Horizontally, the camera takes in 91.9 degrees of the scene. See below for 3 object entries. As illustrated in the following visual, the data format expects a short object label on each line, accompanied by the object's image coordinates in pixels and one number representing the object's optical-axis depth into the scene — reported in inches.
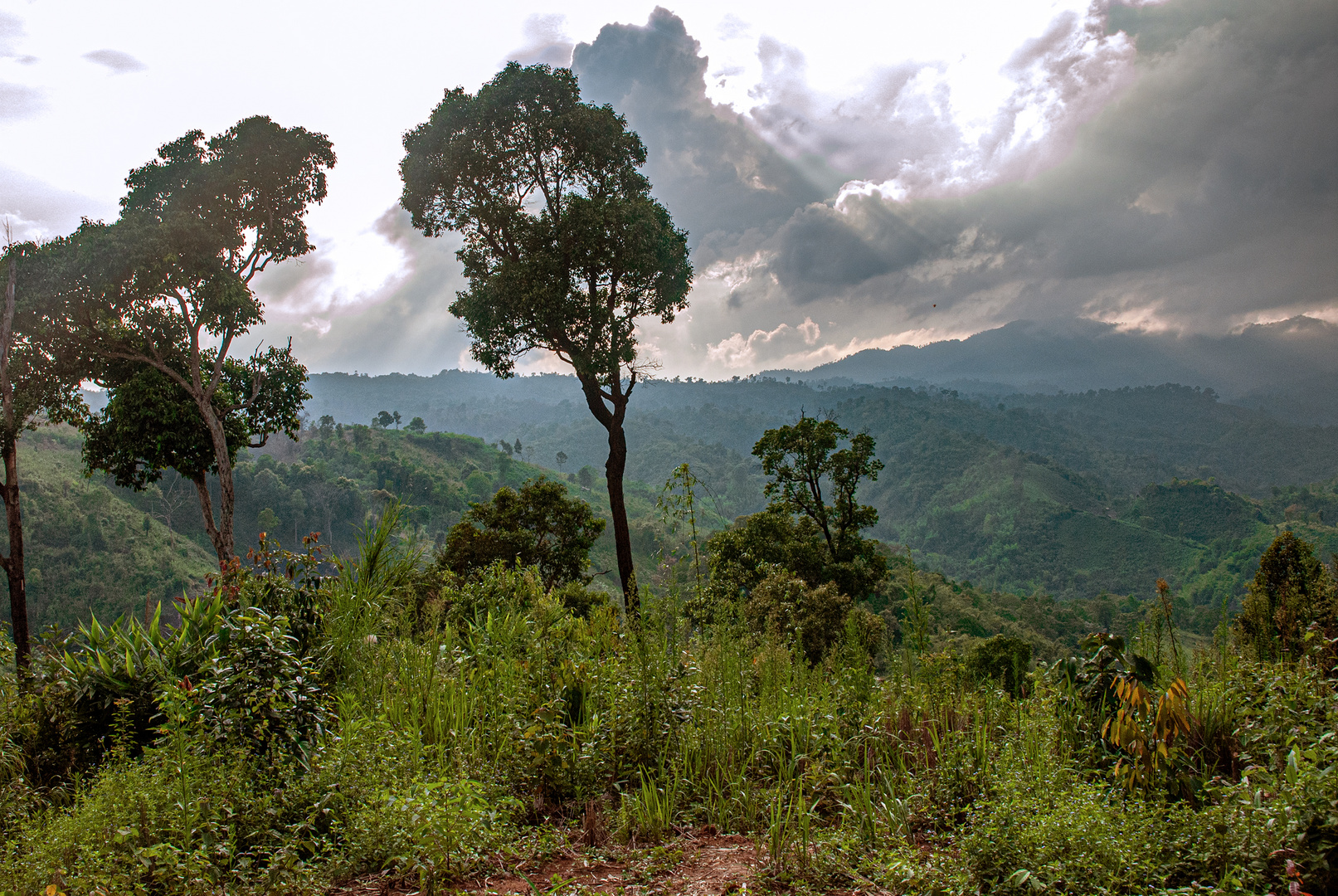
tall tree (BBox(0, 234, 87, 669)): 532.4
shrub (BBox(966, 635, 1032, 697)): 788.0
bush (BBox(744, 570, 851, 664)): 510.6
